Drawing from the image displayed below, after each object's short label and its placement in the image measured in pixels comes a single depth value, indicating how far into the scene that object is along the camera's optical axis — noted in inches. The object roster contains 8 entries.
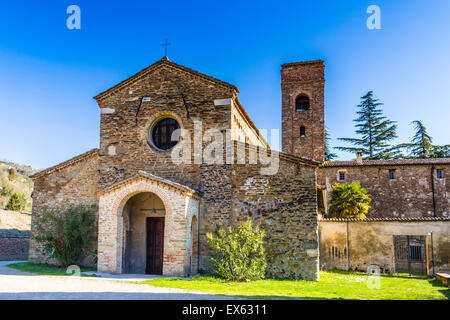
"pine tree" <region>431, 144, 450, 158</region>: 1450.5
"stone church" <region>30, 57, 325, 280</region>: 493.4
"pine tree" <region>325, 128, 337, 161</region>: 1633.9
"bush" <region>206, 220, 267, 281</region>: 455.8
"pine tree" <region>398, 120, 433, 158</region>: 1492.4
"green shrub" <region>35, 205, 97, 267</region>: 550.9
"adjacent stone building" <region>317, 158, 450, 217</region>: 1023.0
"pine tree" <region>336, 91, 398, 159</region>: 1552.9
